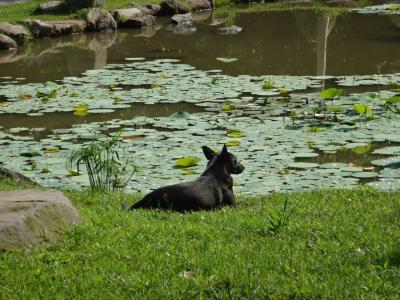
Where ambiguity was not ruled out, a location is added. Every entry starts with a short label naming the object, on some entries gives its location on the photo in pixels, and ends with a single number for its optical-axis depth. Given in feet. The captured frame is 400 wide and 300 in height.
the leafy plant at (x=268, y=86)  51.42
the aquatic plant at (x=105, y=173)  31.30
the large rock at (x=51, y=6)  85.40
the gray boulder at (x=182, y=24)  82.76
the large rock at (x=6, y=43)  73.77
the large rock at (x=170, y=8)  94.07
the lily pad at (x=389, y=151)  36.86
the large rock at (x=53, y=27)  79.36
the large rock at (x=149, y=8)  91.91
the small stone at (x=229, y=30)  80.33
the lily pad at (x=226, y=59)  62.37
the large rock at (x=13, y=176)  32.96
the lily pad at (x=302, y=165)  35.22
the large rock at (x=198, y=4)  97.96
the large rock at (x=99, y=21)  82.84
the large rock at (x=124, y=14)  86.28
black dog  27.84
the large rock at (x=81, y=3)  86.17
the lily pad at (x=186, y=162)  35.73
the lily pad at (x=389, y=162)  35.42
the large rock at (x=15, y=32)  76.02
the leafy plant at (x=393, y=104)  41.11
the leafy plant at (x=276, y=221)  23.09
